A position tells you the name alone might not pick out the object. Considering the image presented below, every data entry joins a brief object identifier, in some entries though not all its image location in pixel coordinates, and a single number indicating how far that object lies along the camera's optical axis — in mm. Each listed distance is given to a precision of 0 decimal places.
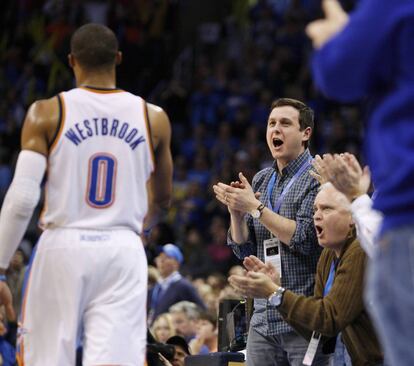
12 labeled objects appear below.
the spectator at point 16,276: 26078
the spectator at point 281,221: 12789
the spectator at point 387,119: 6402
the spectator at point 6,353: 20453
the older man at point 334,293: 11133
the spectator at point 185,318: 21109
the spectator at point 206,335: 19656
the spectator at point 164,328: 20453
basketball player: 10523
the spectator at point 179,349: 16750
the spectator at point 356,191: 8672
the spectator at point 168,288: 25391
